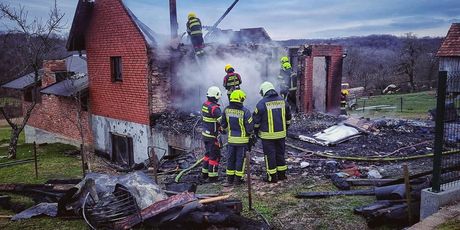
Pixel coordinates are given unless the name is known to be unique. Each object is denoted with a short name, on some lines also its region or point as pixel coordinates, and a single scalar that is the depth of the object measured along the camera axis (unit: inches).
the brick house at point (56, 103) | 602.5
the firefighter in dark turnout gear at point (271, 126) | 275.6
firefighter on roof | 451.4
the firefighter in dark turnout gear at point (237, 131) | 277.9
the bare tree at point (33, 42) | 568.7
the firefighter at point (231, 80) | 399.9
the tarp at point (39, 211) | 244.1
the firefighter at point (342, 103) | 628.4
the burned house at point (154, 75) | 477.1
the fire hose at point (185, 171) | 308.3
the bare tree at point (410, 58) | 1632.8
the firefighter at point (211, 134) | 301.7
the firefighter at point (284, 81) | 498.8
